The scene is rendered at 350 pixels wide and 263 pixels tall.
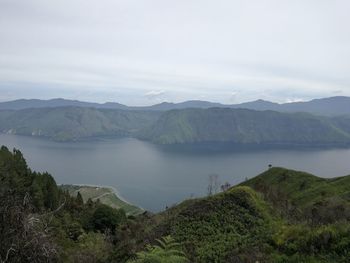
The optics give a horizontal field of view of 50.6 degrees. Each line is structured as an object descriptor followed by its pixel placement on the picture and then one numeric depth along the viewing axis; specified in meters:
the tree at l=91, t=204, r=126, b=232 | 61.06
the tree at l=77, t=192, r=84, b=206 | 82.54
